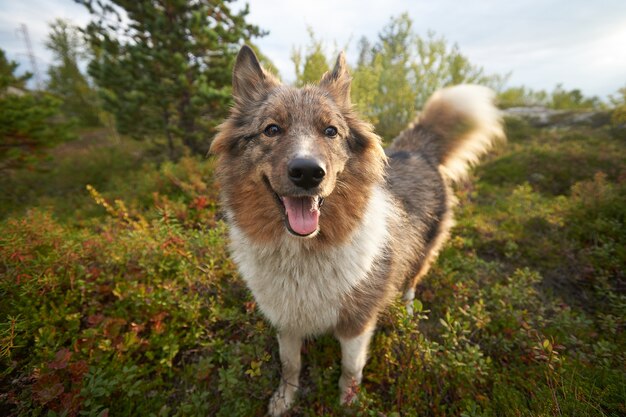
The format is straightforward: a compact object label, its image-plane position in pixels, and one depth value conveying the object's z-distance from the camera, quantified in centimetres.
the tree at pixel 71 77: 1800
